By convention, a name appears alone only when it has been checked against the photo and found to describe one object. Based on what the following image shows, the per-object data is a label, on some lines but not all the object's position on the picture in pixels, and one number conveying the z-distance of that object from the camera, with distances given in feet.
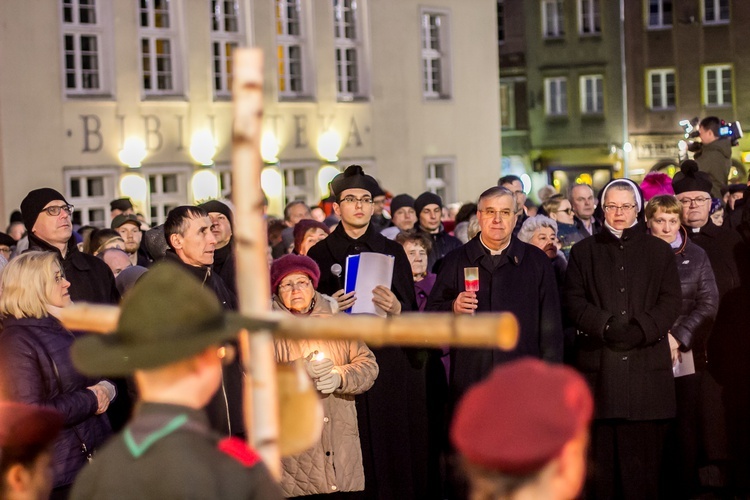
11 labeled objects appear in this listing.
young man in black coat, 26.30
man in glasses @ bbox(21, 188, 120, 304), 26.84
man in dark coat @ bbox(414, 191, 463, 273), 38.96
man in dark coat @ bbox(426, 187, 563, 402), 25.84
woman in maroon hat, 22.43
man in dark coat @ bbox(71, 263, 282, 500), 9.39
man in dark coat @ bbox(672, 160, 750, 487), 30.17
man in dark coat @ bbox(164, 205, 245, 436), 23.00
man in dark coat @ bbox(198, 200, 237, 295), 29.94
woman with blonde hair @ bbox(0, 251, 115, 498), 19.62
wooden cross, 9.12
